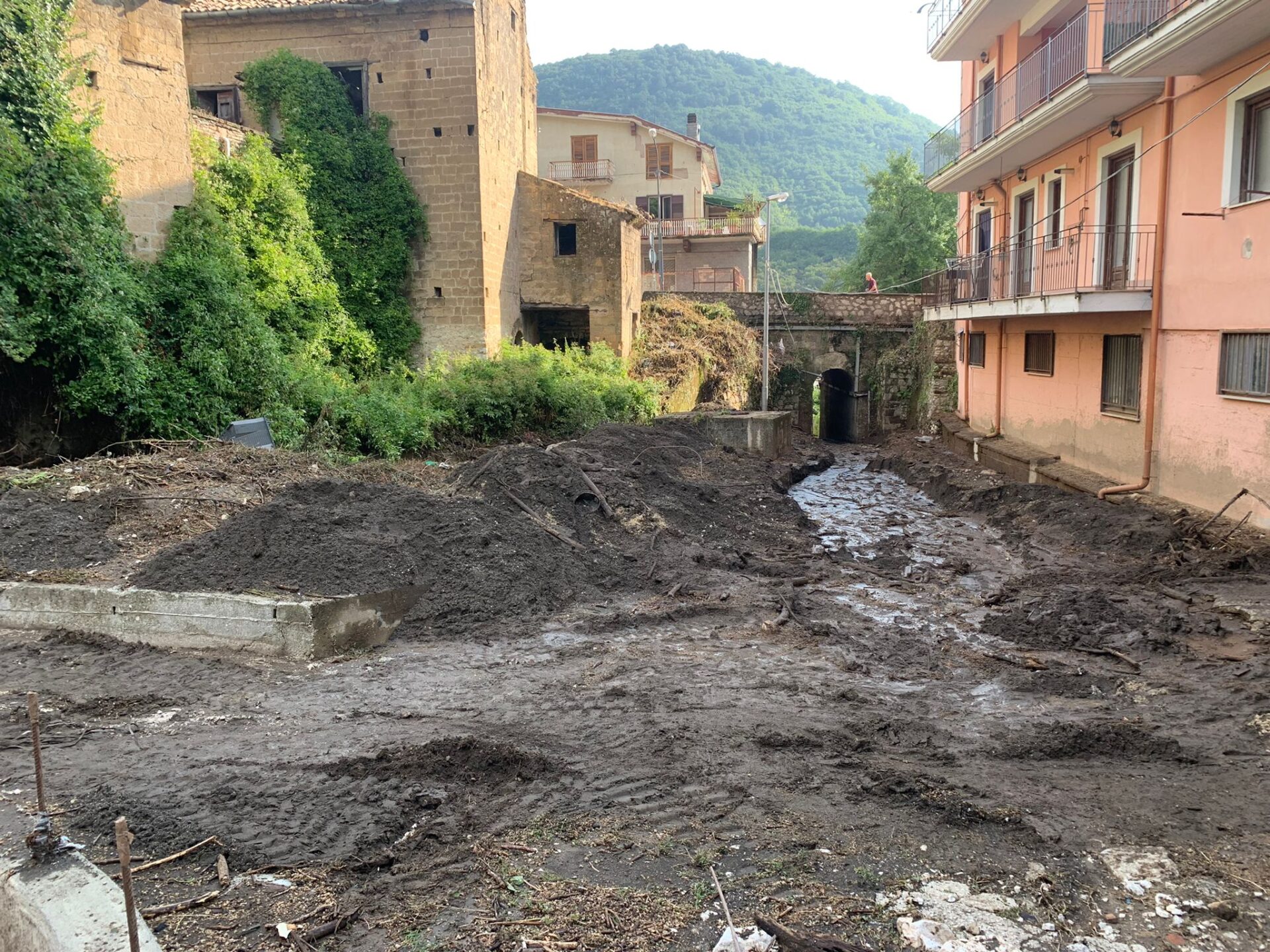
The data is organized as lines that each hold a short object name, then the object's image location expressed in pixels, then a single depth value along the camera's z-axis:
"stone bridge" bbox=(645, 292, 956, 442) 30.52
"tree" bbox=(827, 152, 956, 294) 43.19
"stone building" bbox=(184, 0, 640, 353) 21.36
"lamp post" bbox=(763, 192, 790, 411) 22.89
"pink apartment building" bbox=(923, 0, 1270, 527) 10.74
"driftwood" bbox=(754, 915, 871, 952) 3.69
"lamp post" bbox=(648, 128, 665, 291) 39.77
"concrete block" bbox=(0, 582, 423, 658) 7.68
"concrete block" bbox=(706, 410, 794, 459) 22.94
